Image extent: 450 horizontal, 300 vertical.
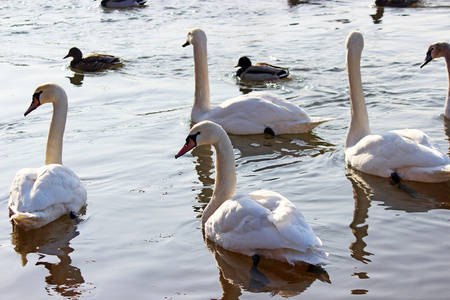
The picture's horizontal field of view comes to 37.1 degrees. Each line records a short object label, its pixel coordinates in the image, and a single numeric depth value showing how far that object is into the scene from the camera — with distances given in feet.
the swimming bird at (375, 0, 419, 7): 66.33
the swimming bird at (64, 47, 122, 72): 44.52
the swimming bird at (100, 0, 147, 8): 73.46
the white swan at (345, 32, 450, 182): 22.22
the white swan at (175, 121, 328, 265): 16.56
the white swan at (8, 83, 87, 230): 20.18
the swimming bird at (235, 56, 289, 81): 39.88
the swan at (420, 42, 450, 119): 31.78
